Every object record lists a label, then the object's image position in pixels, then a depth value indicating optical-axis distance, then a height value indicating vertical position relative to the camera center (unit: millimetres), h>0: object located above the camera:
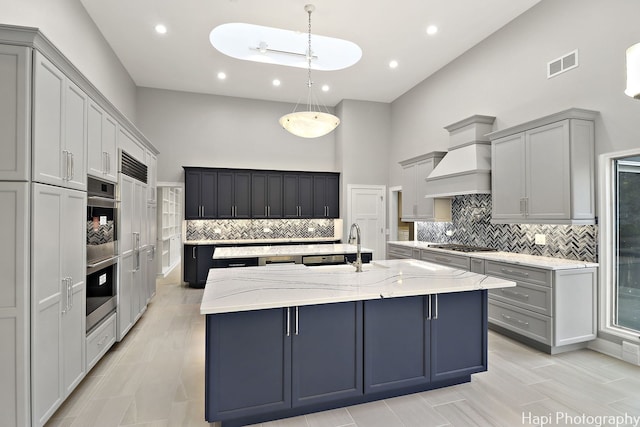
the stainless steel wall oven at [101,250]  2898 -327
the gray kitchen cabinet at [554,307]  3279 -928
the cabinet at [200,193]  6566 +470
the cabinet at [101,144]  2885 +696
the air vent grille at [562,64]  3684 +1764
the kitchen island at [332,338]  2092 -863
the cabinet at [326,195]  7395 +484
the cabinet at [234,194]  6770 +464
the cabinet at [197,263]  6367 -903
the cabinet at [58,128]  2062 +623
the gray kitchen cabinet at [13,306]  1941 -532
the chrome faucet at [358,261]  2937 -406
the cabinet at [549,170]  3385 +519
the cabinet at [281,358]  2072 -946
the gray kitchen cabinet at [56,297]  2055 -567
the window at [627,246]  3230 -296
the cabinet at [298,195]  7188 +473
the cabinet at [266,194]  6966 +477
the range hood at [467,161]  4520 +814
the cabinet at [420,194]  5629 +415
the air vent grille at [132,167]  3752 +612
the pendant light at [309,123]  3586 +1047
